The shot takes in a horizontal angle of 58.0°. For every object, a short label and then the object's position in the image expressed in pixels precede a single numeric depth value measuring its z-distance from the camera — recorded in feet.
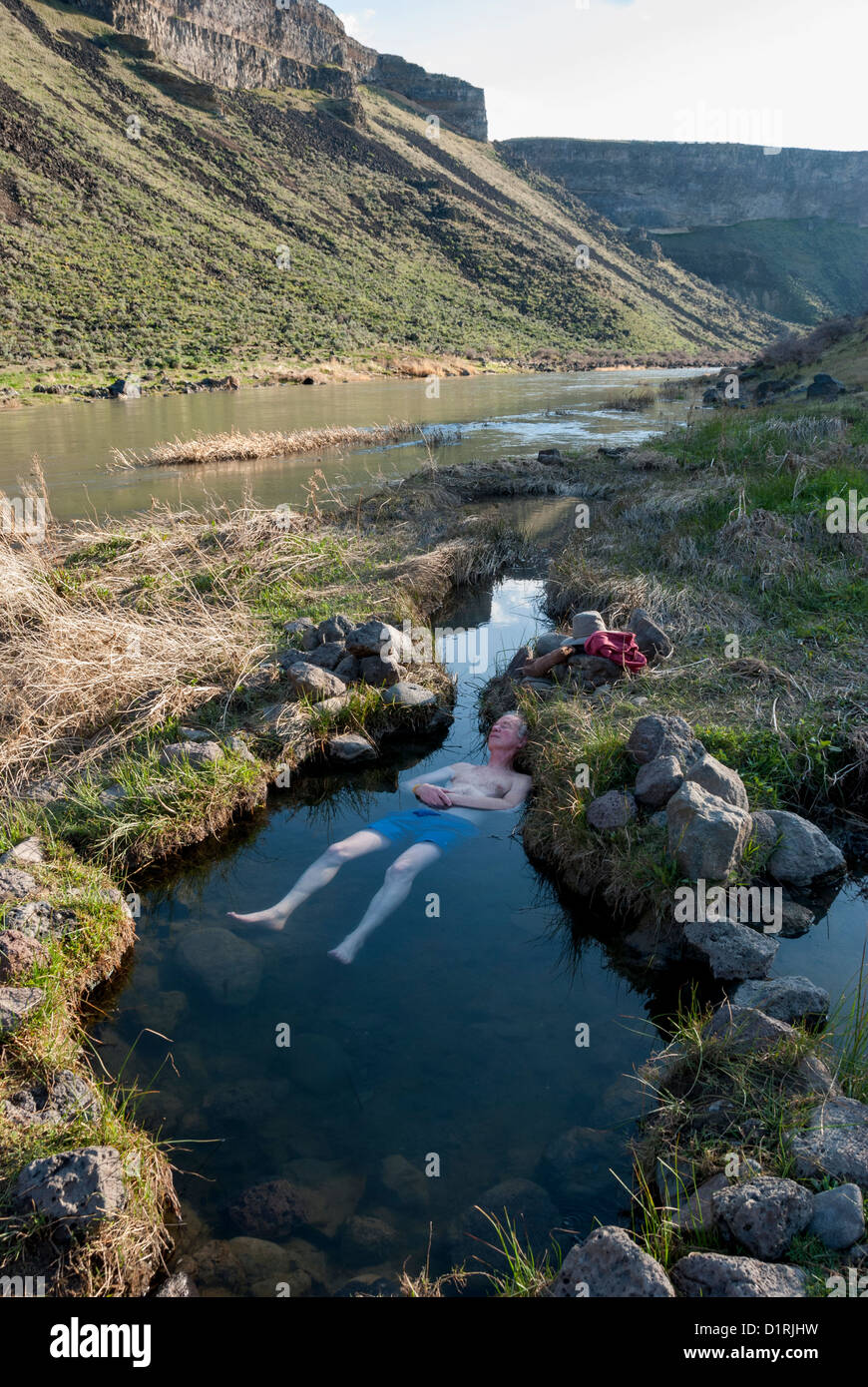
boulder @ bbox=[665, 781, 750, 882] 14.43
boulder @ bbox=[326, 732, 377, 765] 21.58
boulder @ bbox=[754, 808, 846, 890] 15.48
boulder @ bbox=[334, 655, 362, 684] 24.03
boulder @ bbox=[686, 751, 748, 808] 15.35
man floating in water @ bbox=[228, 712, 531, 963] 15.83
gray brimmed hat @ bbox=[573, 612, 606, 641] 24.40
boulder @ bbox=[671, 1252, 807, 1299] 7.54
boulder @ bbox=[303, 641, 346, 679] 24.31
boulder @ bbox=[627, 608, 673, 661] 23.89
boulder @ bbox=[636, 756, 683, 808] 16.33
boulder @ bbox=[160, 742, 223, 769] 18.74
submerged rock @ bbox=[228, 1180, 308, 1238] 10.02
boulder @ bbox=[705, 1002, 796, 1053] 10.80
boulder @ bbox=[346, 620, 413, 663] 24.39
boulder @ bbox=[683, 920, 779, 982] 13.44
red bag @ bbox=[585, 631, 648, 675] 22.85
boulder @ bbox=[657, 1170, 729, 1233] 8.76
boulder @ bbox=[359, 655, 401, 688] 23.94
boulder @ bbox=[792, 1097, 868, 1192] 8.77
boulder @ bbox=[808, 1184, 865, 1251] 8.01
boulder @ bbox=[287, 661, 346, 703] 22.34
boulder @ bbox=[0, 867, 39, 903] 14.05
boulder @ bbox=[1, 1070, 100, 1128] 10.52
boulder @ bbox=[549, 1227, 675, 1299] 7.68
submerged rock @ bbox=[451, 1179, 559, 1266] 9.68
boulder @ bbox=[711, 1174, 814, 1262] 8.18
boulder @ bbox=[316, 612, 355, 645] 25.45
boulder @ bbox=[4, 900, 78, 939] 13.28
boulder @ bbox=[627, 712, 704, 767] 17.24
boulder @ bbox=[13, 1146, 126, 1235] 8.95
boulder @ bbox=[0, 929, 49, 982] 12.44
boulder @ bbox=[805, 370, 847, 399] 61.05
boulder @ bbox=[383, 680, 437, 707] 22.95
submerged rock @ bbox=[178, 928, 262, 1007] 14.14
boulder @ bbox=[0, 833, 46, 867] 15.08
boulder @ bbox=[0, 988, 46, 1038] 11.68
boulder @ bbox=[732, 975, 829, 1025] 11.68
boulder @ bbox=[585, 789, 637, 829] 16.33
